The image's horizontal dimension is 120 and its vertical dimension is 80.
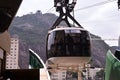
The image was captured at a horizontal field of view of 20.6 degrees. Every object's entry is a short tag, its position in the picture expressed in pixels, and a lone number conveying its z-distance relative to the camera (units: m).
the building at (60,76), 101.19
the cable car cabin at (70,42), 13.96
